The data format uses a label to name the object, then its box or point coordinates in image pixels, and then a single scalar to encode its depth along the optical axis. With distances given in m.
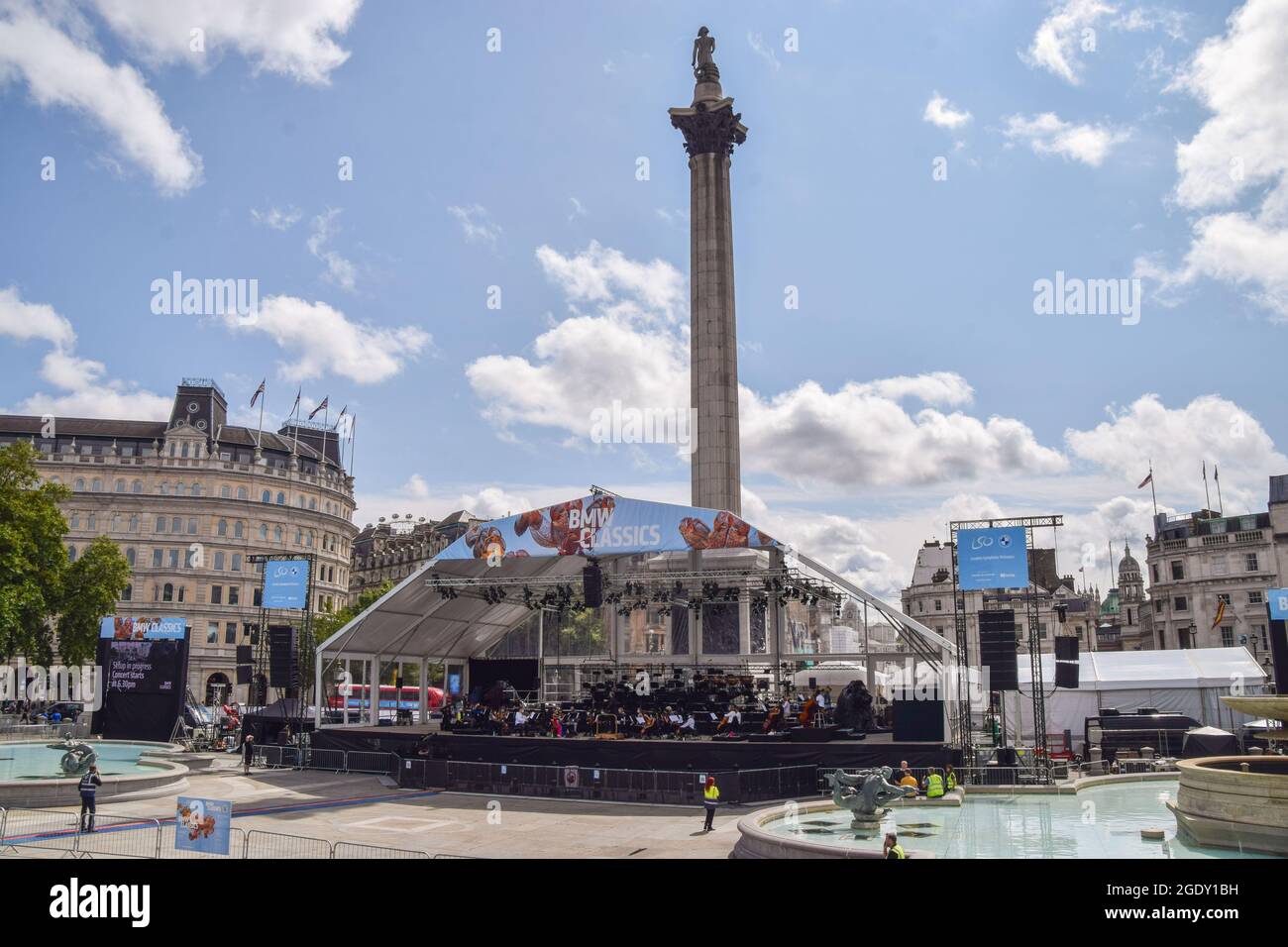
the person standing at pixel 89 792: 20.08
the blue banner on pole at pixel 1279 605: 37.66
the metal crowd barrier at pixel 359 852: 18.08
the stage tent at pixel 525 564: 30.72
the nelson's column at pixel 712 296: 46.84
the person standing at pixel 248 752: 32.91
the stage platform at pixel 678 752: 26.69
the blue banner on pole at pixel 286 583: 37.41
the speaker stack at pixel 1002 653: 27.31
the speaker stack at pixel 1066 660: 30.22
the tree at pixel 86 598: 53.12
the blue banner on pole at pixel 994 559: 29.55
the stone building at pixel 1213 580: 66.06
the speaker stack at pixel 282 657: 34.94
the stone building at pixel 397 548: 101.25
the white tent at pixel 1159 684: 38.53
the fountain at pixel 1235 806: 15.19
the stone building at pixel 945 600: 95.19
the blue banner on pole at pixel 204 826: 14.66
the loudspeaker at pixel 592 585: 33.50
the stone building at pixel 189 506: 75.06
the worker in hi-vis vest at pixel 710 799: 20.98
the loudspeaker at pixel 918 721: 27.36
